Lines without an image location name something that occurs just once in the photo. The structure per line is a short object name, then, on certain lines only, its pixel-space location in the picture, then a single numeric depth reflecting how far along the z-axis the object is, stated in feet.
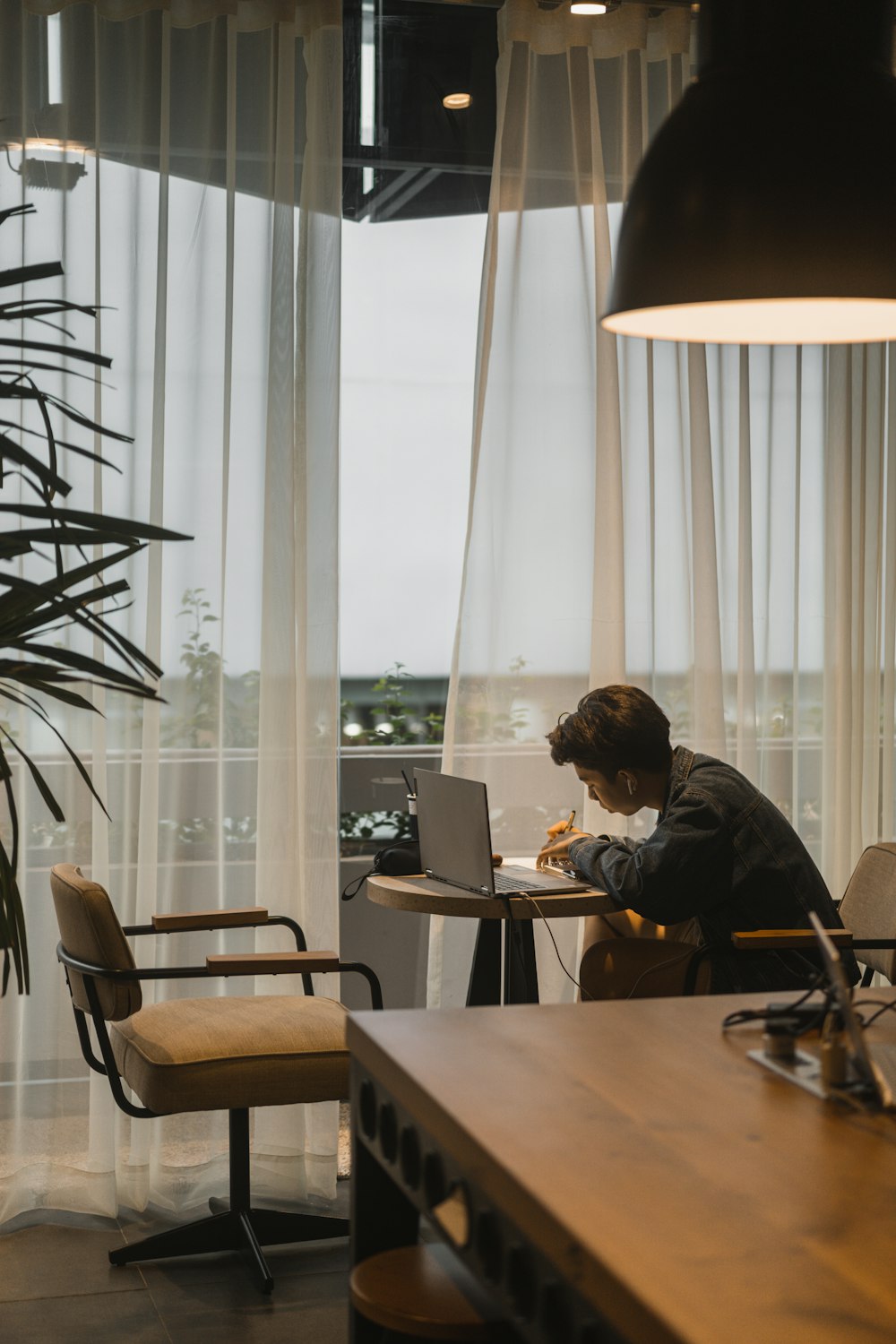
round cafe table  10.73
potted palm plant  7.82
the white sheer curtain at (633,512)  13.01
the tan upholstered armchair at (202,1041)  9.64
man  10.53
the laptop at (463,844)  10.78
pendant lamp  5.19
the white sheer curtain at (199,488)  11.94
